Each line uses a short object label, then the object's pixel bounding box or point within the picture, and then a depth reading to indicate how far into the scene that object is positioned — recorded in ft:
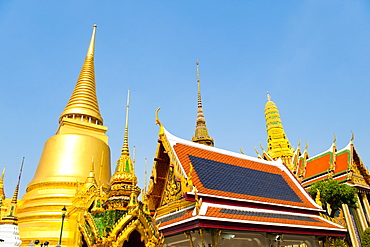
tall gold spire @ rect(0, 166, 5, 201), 68.92
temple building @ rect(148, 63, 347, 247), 29.81
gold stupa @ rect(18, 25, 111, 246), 45.88
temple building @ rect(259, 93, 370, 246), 70.44
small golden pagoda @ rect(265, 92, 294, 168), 115.34
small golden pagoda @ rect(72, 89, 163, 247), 17.08
